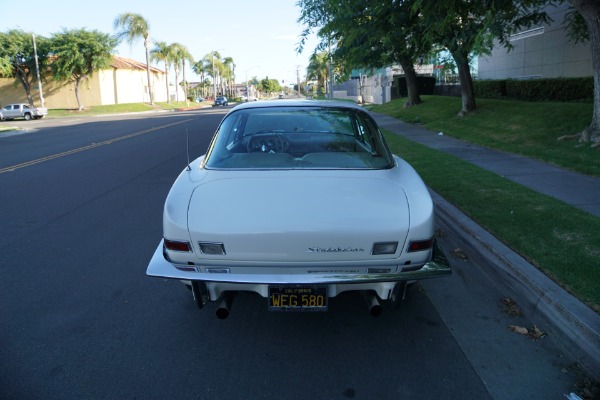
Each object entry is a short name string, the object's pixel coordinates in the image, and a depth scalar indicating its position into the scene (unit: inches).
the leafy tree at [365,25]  487.8
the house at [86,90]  2124.8
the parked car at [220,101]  2792.8
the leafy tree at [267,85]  6124.5
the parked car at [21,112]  1626.5
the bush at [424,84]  1296.8
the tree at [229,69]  4266.7
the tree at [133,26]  2174.0
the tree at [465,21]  335.6
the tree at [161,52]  2637.8
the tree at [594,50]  400.2
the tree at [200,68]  3954.2
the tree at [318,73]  3182.3
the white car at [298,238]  121.9
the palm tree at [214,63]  3887.8
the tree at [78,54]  1882.4
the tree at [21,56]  1854.1
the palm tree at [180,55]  2719.0
